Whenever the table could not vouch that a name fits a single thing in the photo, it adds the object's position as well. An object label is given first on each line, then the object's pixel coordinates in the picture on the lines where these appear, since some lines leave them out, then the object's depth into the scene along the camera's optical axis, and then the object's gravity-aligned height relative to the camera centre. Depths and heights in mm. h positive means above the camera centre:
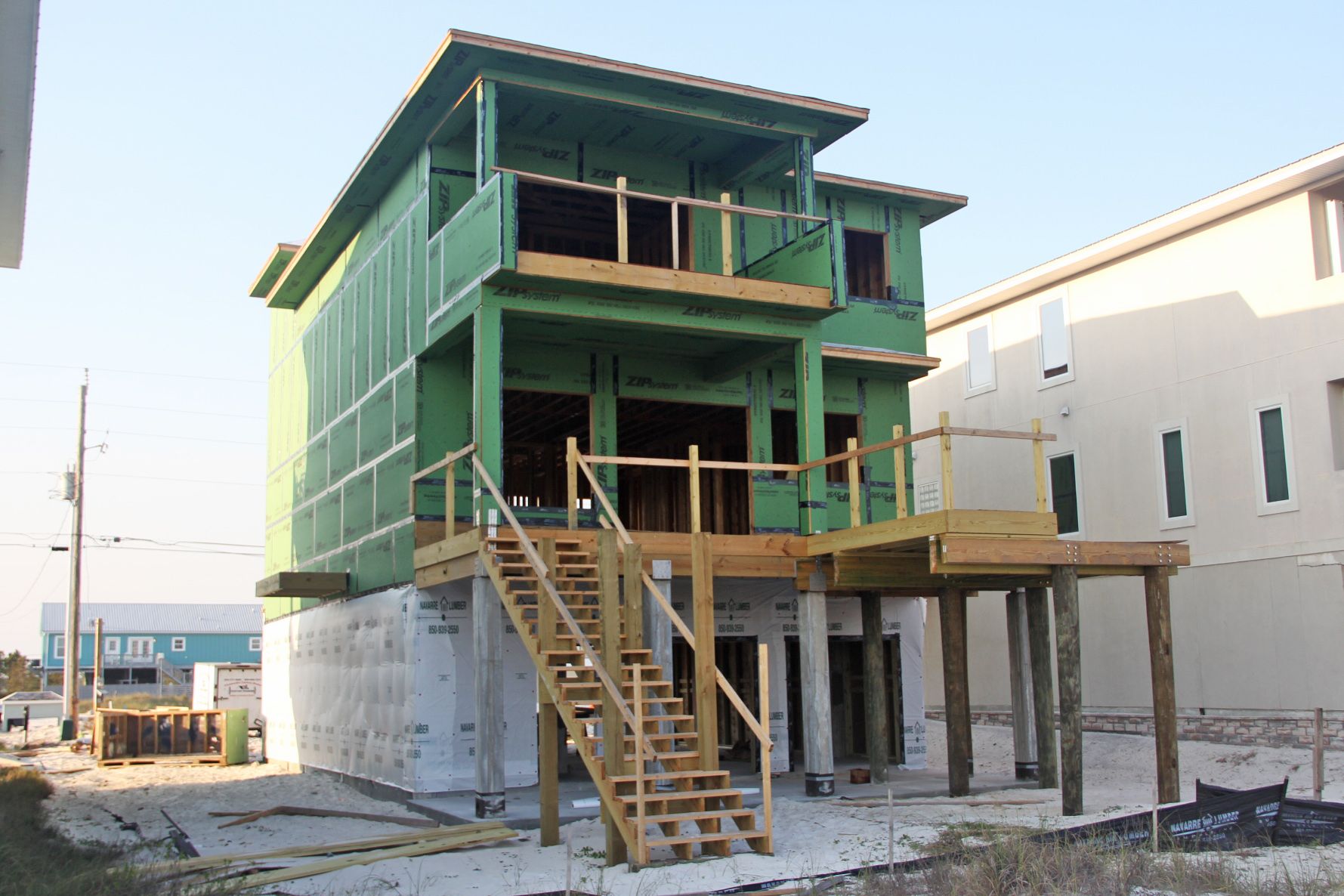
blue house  83875 +728
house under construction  14422 +2731
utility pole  39250 +323
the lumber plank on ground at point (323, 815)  16438 -2229
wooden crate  30734 -2021
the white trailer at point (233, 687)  36656 -1084
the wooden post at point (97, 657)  42706 -200
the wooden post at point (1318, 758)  16016 -1662
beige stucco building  21781 +3726
